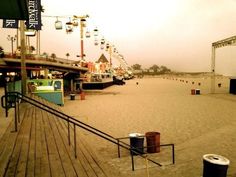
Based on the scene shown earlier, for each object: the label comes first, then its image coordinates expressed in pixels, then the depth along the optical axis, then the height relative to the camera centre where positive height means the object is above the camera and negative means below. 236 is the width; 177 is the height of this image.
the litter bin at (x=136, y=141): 7.28 -1.96
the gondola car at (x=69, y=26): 21.07 +5.33
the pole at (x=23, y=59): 12.77 +1.37
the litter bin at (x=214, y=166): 4.60 -1.78
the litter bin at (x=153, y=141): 7.36 -2.01
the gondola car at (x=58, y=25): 17.95 +4.62
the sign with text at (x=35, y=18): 12.53 +3.68
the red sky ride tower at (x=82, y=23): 27.77 +7.67
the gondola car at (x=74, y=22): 22.27 +6.03
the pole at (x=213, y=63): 25.51 +2.09
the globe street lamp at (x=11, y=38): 48.04 +9.73
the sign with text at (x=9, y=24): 11.84 +3.15
